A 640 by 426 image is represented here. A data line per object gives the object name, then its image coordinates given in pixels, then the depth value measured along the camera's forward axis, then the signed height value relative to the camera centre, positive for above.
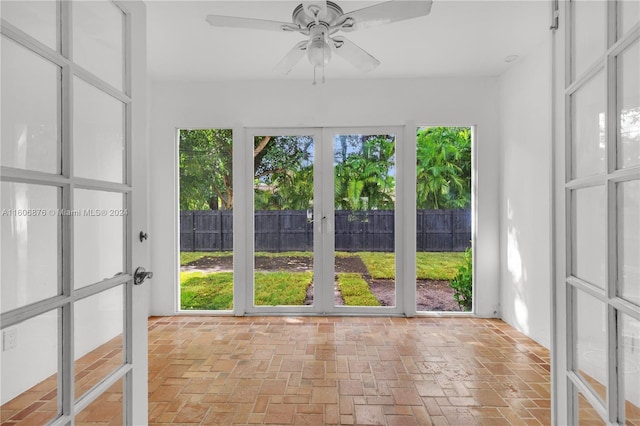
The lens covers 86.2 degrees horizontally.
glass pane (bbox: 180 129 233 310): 3.92 +0.09
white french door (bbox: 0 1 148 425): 0.81 +0.01
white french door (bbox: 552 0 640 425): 0.85 +0.00
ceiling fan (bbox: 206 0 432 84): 1.76 +1.07
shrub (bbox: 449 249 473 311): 3.90 -0.81
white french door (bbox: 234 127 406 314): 3.88 -0.07
